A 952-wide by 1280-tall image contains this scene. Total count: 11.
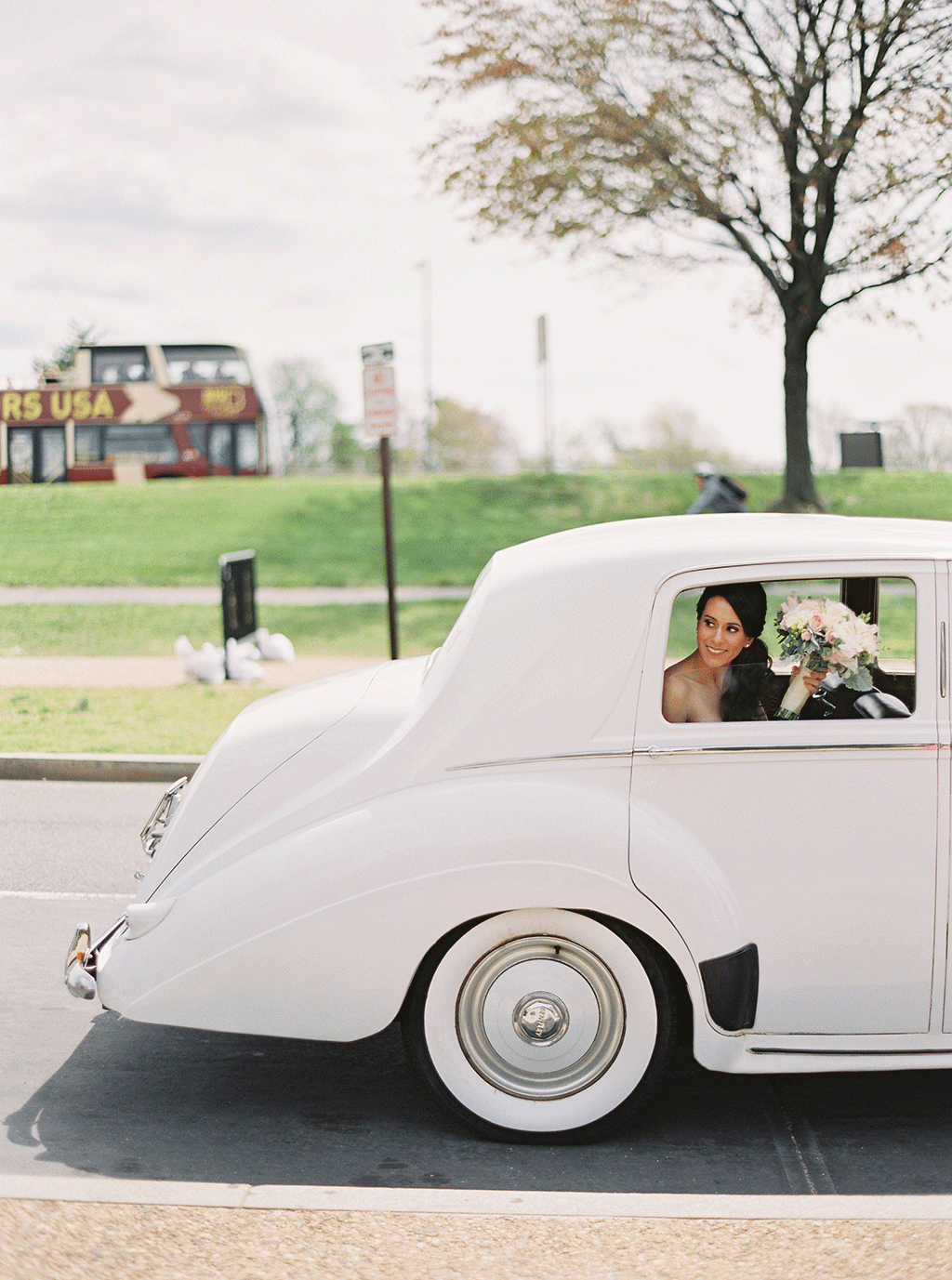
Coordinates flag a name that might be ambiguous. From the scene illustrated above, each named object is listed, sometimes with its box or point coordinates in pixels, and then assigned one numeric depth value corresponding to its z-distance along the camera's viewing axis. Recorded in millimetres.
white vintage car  3502
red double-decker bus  32688
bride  3721
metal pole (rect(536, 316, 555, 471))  22750
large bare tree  20344
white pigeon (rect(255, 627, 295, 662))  14883
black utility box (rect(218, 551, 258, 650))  12867
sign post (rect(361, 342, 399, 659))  11445
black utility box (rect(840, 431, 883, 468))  30094
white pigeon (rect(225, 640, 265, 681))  13430
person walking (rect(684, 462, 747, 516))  17969
